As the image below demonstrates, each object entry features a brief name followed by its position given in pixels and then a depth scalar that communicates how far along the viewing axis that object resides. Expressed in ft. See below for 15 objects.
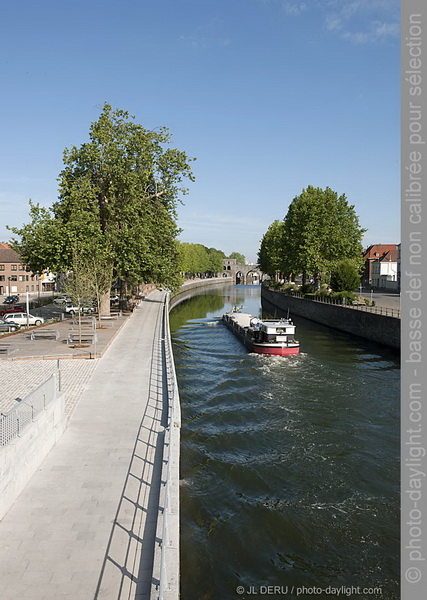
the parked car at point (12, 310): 166.95
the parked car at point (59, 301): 207.94
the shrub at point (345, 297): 172.35
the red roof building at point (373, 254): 372.17
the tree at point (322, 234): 212.64
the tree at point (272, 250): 259.10
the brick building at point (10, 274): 297.12
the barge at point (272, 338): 114.73
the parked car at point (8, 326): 121.08
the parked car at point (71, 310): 163.12
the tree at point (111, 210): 128.36
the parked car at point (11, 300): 228.43
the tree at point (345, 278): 183.83
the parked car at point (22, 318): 137.17
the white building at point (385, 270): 330.83
